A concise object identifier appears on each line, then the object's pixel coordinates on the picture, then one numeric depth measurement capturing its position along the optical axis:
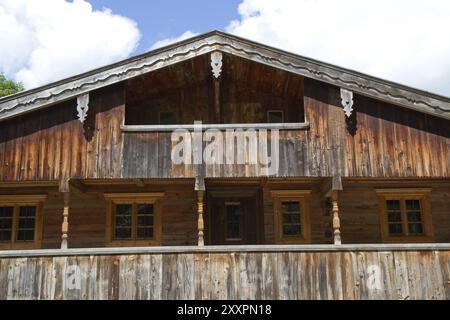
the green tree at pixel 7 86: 42.50
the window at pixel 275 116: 16.77
